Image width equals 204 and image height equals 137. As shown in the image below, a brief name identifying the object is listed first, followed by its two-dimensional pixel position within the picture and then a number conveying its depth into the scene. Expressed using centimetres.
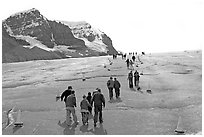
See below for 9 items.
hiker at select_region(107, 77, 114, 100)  2181
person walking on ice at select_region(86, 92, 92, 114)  1780
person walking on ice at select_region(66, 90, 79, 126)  1602
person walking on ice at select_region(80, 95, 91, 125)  1573
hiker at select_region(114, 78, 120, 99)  2208
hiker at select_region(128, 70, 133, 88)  2662
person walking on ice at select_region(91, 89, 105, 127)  1577
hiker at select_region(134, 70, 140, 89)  2721
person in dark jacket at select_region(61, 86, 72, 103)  1769
